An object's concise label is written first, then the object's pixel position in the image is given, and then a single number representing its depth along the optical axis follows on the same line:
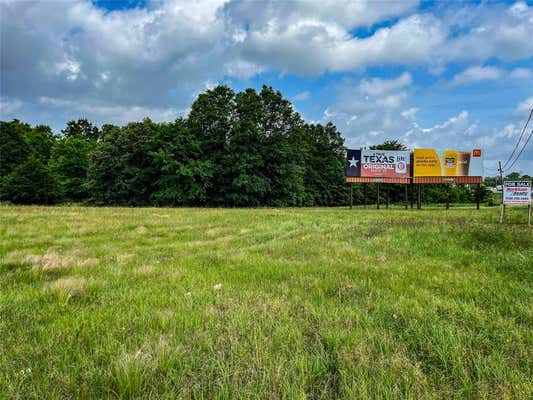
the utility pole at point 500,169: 47.41
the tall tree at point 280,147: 41.91
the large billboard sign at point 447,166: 32.38
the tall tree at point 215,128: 40.62
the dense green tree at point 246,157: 38.97
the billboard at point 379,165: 32.84
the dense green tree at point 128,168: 40.53
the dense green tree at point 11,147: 46.28
